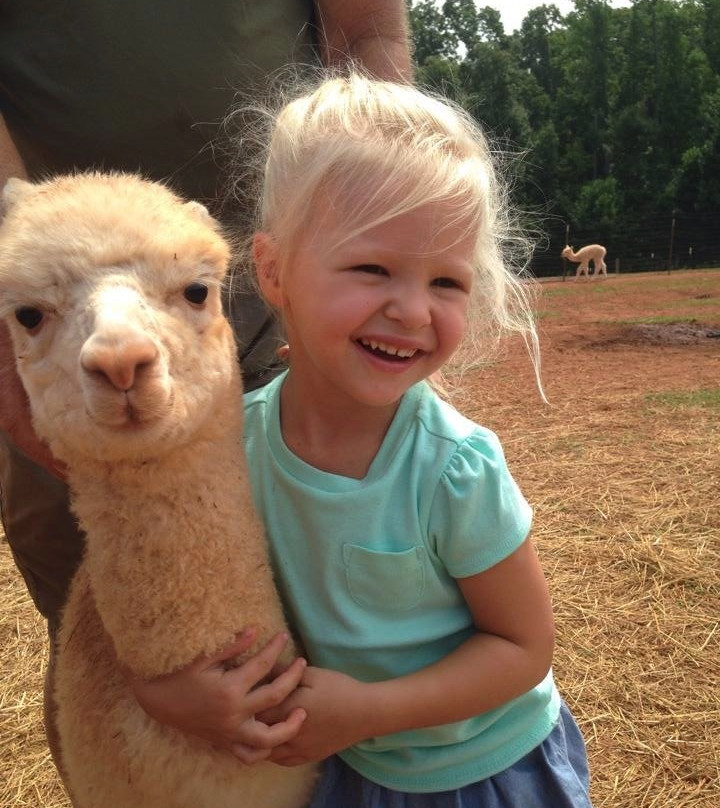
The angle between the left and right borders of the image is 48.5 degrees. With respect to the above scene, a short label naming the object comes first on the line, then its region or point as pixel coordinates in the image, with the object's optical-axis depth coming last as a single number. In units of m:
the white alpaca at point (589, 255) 20.39
